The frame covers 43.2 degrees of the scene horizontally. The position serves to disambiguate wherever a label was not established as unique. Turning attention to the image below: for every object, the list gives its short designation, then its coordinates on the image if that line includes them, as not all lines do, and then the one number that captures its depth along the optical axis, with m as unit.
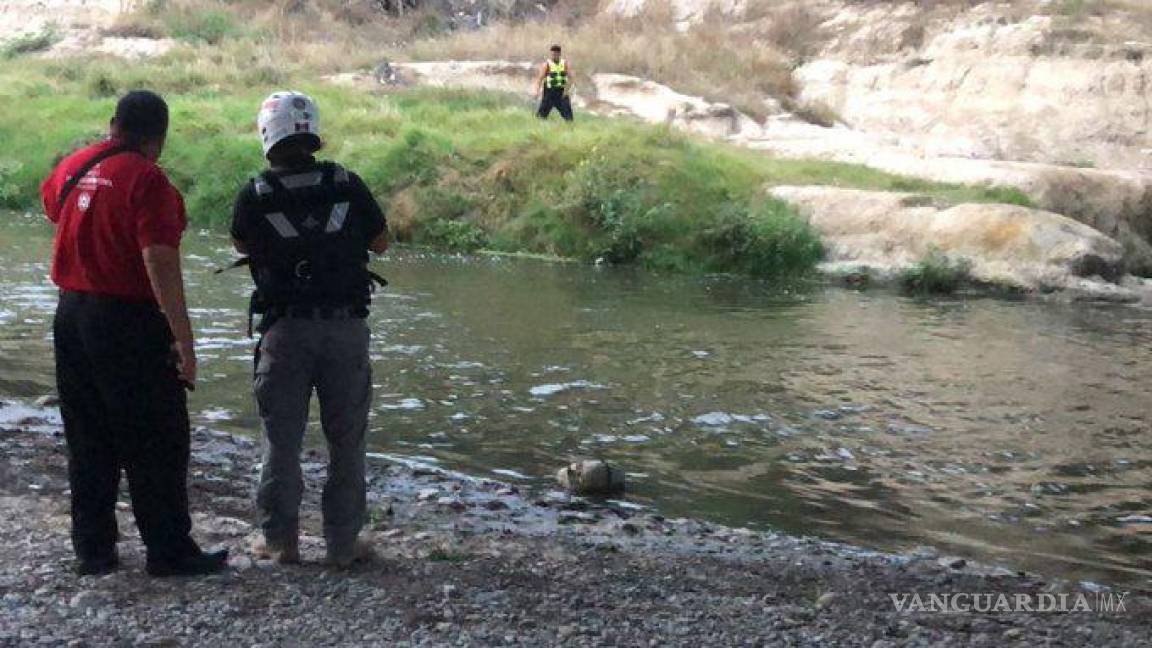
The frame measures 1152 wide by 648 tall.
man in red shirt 5.83
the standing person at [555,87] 28.39
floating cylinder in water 9.34
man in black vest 6.09
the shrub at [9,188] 27.00
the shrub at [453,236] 24.33
